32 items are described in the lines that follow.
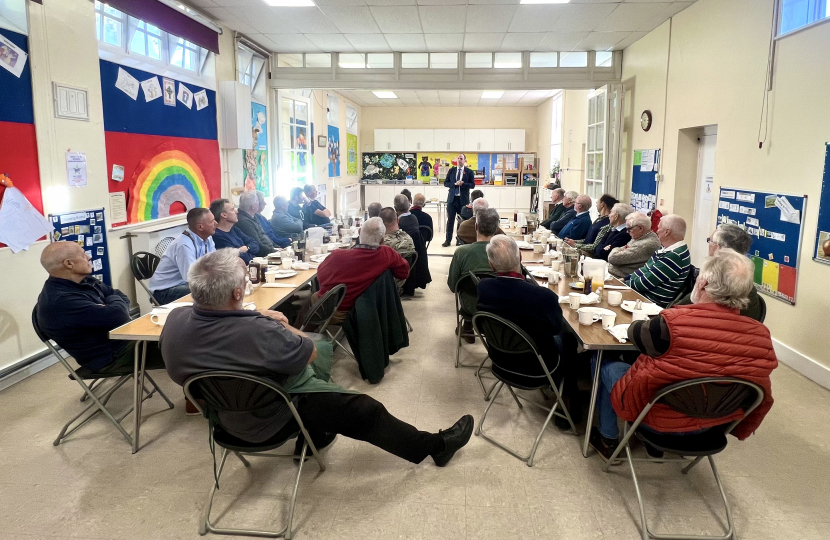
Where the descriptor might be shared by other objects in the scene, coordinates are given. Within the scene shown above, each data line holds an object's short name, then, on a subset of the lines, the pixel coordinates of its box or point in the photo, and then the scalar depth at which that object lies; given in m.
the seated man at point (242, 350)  2.08
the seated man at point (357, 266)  3.73
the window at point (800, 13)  3.91
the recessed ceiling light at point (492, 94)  12.11
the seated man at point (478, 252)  4.11
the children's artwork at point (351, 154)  13.97
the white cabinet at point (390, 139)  15.02
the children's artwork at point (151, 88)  5.31
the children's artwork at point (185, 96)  5.94
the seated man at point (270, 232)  6.45
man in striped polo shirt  3.51
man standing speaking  10.22
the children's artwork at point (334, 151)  12.07
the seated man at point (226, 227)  4.97
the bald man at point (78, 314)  2.79
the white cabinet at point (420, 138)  14.96
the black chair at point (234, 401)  2.06
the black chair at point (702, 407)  2.09
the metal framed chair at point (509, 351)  2.75
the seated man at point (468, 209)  8.48
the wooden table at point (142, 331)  2.73
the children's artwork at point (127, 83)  4.92
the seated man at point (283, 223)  6.84
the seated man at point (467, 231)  5.89
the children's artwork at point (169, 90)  5.63
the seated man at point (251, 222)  5.75
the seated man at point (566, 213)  7.07
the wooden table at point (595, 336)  2.58
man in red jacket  2.07
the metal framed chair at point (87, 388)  2.84
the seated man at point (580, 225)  6.33
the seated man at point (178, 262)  3.99
